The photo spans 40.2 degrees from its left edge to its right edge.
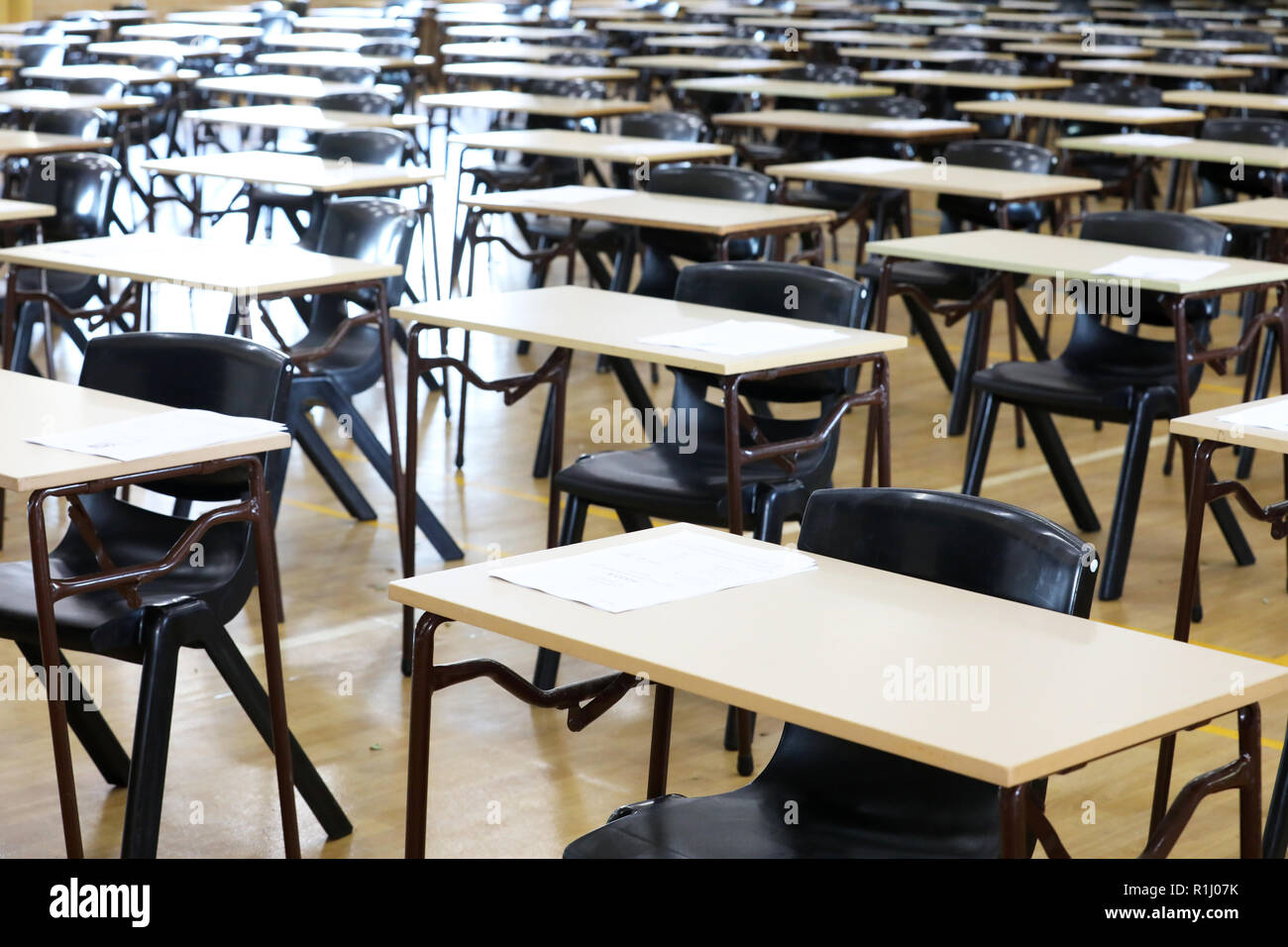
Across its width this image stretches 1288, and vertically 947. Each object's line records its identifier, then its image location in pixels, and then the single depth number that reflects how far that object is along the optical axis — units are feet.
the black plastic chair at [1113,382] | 14.30
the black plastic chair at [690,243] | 17.76
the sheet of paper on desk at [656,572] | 7.03
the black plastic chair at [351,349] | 14.96
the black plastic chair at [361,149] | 20.67
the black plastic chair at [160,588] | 9.13
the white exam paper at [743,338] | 11.32
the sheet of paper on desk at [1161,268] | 13.60
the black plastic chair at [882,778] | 7.09
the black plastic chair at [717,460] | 11.83
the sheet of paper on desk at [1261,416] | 9.53
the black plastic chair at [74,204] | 18.97
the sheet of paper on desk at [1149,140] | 21.89
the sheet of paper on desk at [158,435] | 8.74
